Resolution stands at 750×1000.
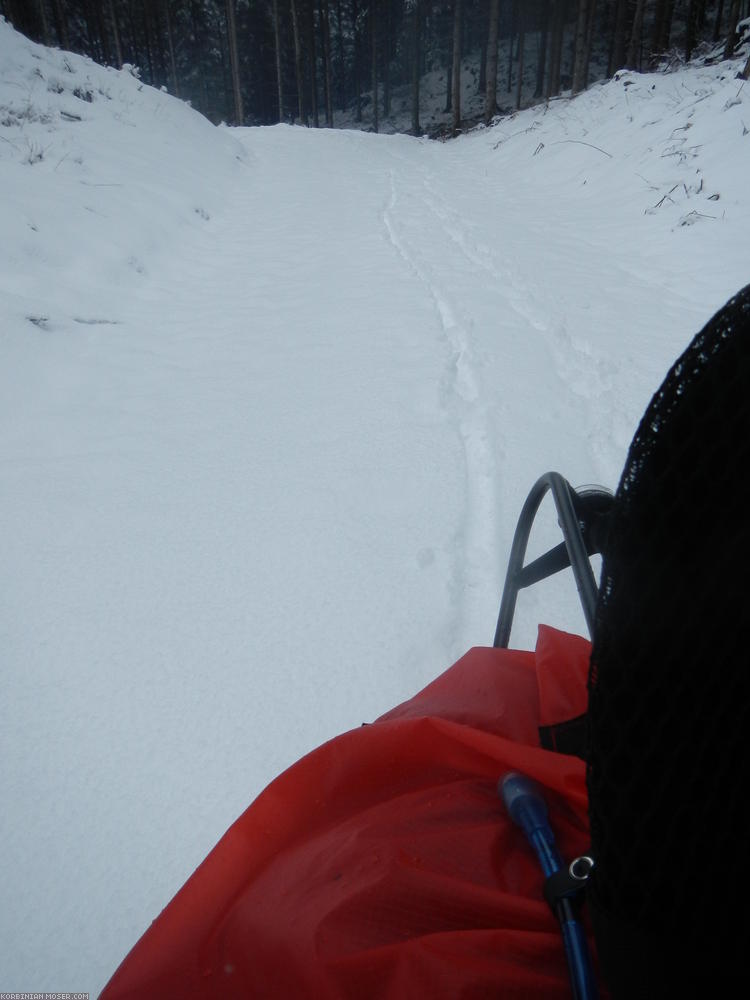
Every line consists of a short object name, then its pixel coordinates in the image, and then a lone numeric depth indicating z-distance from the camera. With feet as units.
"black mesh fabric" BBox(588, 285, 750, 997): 1.36
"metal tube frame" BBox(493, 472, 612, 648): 3.39
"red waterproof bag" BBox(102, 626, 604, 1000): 2.05
